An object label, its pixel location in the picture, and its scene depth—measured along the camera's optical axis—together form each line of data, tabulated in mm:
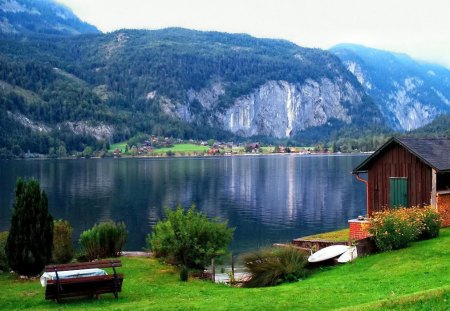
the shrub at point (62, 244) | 27864
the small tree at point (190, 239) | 26719
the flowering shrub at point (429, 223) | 27245
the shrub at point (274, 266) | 23609
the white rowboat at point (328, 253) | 25516
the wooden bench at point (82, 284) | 18641
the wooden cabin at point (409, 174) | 31312
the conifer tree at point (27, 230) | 23875
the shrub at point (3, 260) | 25984
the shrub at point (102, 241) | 29953
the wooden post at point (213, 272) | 25852
